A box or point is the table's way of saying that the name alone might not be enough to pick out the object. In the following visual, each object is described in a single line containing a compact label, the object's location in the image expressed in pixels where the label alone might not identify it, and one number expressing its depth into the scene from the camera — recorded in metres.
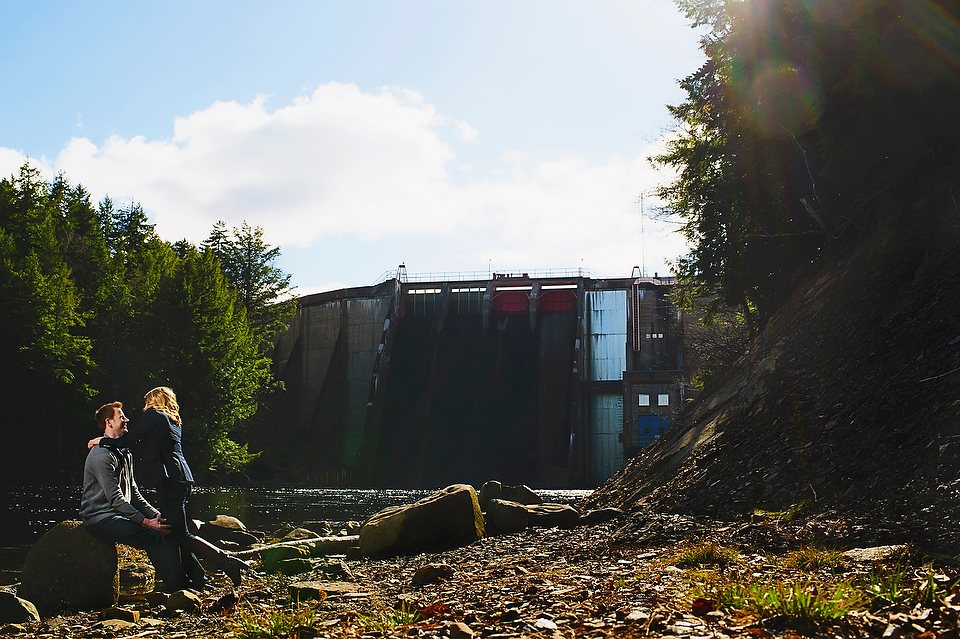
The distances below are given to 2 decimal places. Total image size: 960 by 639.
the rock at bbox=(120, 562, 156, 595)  9.73
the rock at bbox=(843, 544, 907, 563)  6.89
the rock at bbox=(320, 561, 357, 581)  9.96
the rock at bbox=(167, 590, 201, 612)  7.53
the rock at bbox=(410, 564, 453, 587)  8.23
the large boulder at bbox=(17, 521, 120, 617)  7.80
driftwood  14.44
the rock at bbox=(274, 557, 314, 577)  10.66
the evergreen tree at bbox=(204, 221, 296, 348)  57.59
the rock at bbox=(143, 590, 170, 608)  8.10
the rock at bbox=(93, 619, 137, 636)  6.60
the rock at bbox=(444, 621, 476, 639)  4.68
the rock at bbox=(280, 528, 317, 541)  16.35
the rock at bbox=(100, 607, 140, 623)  7.25
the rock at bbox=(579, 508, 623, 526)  14.69
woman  7.68
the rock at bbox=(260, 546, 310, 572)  11.46
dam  46.00
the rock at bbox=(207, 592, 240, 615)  7.34
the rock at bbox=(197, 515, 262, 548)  15.65
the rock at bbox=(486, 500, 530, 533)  15.63
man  7.59
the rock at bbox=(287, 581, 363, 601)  7.33
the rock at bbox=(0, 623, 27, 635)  6.65
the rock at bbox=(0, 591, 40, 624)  7.00
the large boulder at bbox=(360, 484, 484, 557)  12.80
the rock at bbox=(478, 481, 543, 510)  19.91
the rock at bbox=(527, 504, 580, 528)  15.59
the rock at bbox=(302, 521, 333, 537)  18.10
